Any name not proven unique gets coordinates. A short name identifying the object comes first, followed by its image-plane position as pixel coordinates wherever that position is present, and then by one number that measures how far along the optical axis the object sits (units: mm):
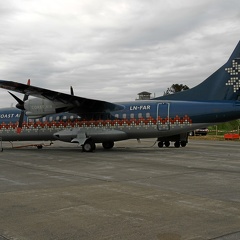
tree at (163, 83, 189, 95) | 102888
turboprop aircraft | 19938
